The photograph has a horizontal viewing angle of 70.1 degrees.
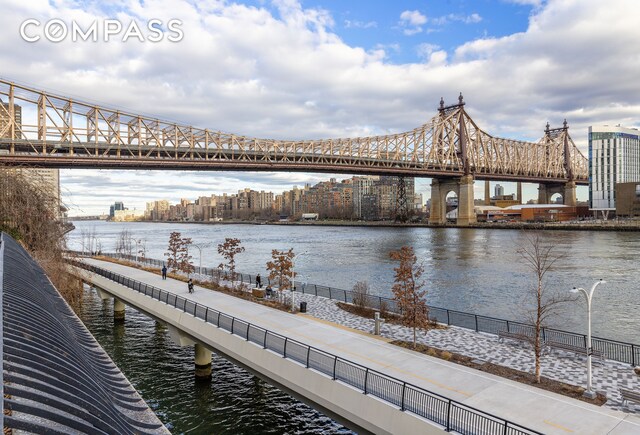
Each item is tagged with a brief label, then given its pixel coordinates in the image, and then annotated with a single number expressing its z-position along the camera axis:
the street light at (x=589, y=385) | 13.54
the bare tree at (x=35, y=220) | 24.70
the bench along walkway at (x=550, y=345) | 17.58
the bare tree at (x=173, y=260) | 44.67
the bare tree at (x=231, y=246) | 37.84
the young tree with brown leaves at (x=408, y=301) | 20.08
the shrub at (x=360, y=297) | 27.05
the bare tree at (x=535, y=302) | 15.38
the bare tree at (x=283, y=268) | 30.12
